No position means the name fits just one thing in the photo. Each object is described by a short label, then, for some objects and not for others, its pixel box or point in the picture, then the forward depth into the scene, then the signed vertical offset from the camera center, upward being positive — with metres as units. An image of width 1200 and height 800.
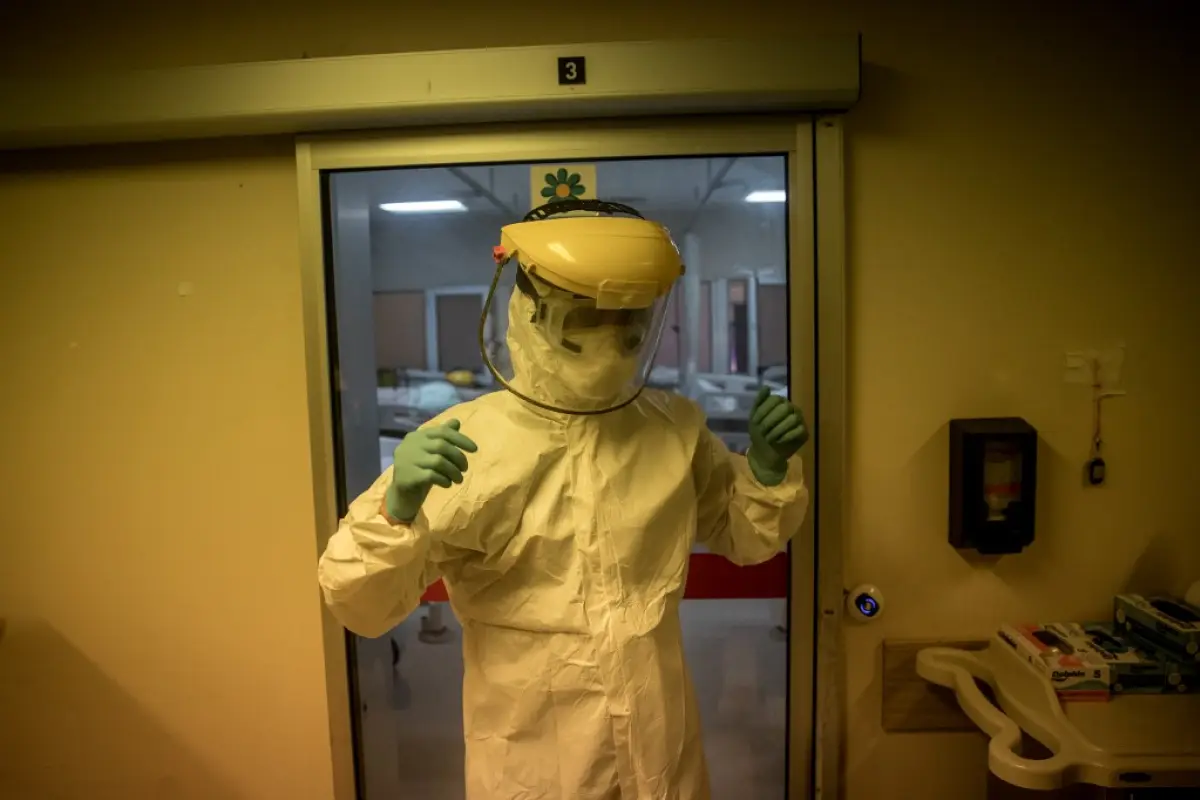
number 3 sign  1.31 +0.48
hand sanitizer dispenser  1.41 -0.29
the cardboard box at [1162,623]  1.29 -0.53
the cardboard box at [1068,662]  1.29 -0.58
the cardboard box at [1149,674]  1.30 -0.61
